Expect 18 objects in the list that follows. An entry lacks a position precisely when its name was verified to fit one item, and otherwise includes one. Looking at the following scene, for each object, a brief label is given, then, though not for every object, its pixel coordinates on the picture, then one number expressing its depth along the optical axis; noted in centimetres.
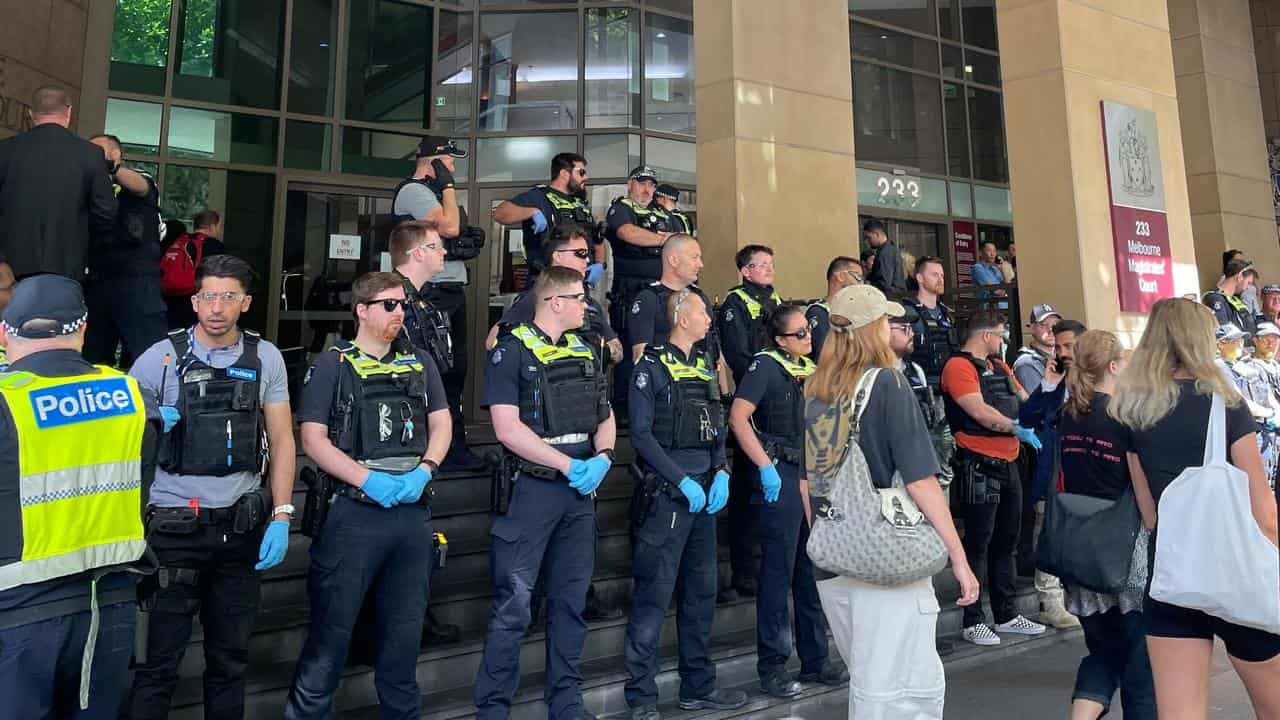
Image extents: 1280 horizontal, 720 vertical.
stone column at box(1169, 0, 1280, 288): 1271
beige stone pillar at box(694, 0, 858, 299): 768
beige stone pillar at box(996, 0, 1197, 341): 815
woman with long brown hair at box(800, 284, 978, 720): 287
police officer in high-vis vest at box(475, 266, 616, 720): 369
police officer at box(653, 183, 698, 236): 674
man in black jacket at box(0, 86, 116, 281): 468
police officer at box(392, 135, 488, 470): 554
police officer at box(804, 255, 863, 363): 632
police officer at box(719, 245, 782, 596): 602
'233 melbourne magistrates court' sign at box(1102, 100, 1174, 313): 834
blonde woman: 275
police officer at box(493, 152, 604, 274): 626
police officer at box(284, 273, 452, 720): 341
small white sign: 952
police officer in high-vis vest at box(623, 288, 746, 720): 419
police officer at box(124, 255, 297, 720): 327
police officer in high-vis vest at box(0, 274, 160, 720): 244
